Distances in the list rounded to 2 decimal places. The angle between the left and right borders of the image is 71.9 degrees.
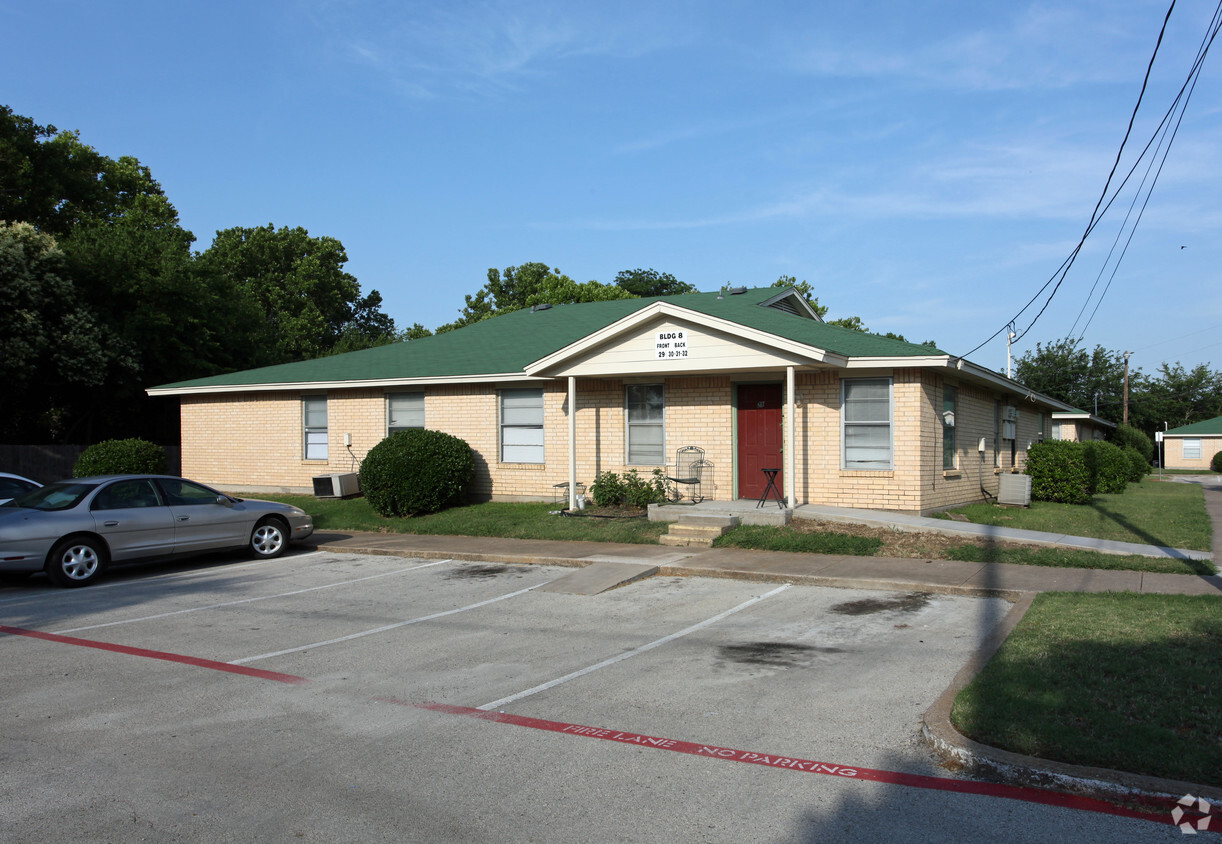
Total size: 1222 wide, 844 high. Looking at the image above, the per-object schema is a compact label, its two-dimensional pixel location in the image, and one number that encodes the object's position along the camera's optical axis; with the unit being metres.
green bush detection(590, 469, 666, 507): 16.56
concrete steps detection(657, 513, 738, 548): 13.83
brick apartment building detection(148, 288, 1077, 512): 15.11
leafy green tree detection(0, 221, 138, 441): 24.12
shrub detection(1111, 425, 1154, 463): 44.47
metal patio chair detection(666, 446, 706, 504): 16.70
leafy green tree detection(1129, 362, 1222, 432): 71.56
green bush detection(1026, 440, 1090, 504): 19.80
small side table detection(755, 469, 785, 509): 15.23
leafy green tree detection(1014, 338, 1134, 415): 62.50
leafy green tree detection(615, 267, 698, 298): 56.56
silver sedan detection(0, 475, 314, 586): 11.07
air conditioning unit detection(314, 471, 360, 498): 20.16
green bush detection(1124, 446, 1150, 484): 33.33
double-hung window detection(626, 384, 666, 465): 17.28
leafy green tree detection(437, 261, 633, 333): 57.38
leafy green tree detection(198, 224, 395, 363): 50.69
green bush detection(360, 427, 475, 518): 17.16
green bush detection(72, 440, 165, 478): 20.12
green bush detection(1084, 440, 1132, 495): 23.70
